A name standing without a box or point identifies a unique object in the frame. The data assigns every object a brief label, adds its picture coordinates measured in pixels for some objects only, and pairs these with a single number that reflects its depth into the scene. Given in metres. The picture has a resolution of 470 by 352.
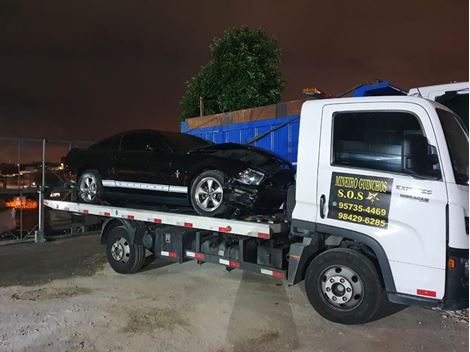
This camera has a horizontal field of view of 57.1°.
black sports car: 5.74
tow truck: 4.00
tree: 12.18
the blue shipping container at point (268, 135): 7.34
